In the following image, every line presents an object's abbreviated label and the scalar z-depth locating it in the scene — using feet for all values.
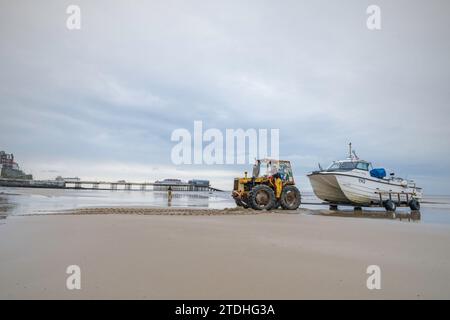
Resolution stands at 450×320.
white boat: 54.44
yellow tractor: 47.73
